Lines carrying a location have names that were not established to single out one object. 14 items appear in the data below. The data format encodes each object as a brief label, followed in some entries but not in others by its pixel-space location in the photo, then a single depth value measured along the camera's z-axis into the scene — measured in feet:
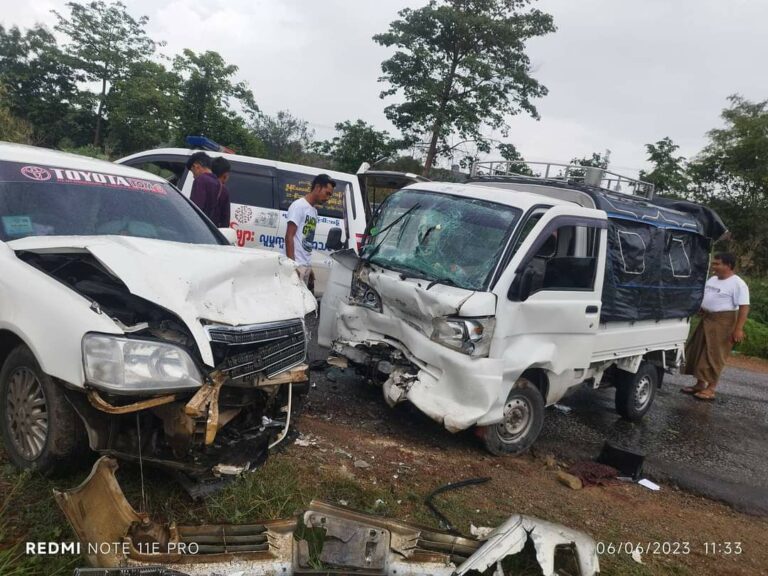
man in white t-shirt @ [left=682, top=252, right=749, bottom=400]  23.68
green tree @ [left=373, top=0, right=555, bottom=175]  64.80
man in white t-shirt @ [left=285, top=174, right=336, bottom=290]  19.26
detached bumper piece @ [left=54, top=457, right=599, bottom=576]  7.54
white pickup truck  13.33
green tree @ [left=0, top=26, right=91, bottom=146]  80.69
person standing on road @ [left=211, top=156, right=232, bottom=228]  19.72
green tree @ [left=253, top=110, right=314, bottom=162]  113.29
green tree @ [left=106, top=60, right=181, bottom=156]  70.28
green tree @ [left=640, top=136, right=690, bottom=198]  72.28
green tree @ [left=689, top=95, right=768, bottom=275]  69.10
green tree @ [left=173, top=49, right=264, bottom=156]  64.90
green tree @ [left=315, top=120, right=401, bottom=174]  67.97
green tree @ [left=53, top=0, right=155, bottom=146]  79.20
